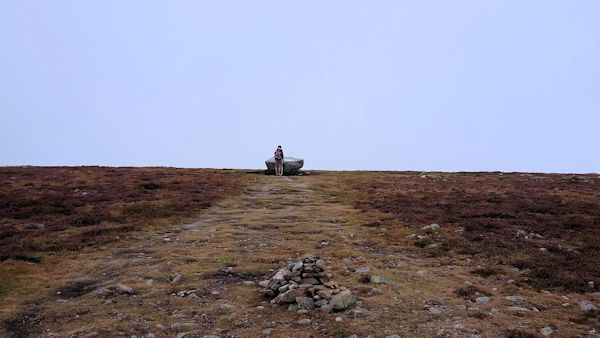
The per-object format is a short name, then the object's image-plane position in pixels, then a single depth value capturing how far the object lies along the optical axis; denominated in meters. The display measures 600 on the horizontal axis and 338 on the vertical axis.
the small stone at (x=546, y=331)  10.27
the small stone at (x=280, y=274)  13.13
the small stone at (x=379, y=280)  13.96
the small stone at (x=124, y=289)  13.21
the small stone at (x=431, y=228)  20.88
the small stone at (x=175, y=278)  14.12
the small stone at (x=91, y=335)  10.30
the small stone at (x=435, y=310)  11.53
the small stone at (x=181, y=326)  10.73
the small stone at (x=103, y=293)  13.13
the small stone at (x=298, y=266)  13.22
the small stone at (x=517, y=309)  11.74
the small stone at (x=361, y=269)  15.16
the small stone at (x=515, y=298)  12.64
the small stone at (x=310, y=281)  12.83
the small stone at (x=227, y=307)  11.91
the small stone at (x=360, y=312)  11.38
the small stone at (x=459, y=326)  10.48
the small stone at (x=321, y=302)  11.83
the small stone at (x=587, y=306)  11.82
